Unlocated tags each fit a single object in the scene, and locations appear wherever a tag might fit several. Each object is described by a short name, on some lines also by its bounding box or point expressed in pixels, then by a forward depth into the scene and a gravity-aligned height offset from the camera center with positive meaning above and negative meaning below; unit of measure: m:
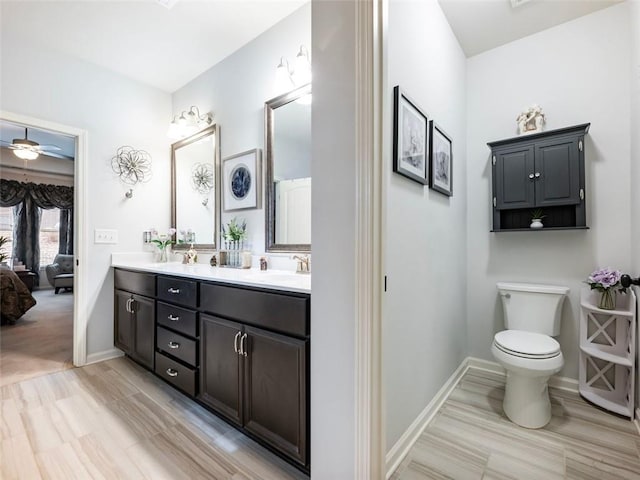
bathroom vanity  1.19 -0.53
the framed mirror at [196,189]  2.58 +0.50
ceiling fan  3.54 +1.17
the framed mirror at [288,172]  1.95 +0.49
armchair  5.54 -0.62
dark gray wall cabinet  1.83 +0.42
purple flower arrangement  1.67 -0.23
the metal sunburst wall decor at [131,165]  2.68 +0.72
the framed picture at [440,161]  1.66 +0.49
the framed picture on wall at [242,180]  2.21 +0.49
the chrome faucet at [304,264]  1.82 -0.15
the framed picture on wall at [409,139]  1.30 +0.50
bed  3.54 -0.72
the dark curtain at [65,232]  6.27 +0.19
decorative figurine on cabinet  2.01 +0.85
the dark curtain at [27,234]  5.69 +0.14
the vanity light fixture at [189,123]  2.67 +1.10
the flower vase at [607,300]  1.69 -0.35
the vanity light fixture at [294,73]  1.89 +1.14
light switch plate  2.53 +0.04
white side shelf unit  1.63 -0.67
